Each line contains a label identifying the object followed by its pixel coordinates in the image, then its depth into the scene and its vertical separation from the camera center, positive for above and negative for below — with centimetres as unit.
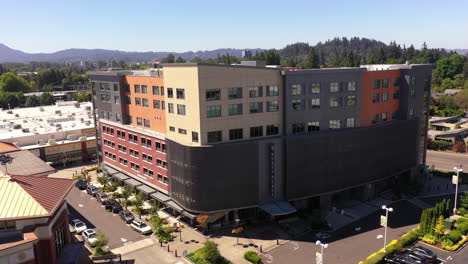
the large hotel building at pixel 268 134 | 5434 -1067
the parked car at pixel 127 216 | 6057 -2409
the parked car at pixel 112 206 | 6531 -2406
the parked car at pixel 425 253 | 4604 -2370
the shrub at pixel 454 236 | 5097 -2359
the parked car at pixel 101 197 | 6975 -2389
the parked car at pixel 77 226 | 5822 -2448
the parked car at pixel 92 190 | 7394 -2374
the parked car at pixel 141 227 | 5659 -2423
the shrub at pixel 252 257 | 4697 -2404
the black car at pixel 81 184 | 7859 -2378
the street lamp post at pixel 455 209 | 6073 -2367
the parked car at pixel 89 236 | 5372 -2433
